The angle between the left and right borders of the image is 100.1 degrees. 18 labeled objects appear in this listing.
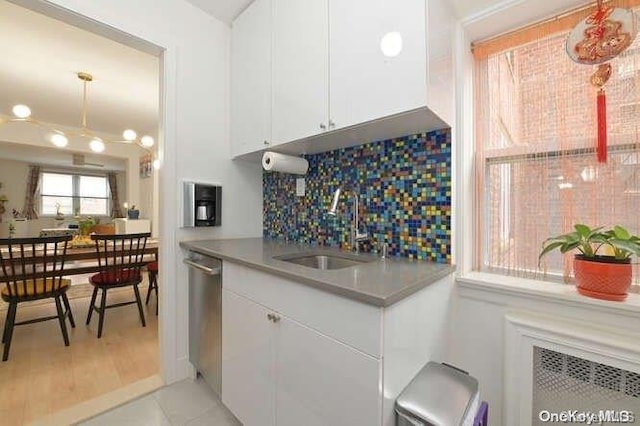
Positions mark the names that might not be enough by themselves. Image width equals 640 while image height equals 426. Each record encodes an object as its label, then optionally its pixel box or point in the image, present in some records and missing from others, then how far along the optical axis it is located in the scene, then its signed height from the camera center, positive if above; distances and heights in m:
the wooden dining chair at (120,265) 2.43 -0.49
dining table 2.35 -0.39
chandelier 2.81 +0.96
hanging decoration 0.91 +0.60
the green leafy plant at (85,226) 3.49 -0.15
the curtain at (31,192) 6.67 +0.57
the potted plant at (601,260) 0.88 -0.17
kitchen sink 1.42 -0.26
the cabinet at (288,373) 0.76 -0.56
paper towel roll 1.55 +0.31
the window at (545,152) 0.98 +0.25
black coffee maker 1.72 +0.07
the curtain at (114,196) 7.53 +0.53
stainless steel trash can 0.73 -0.55
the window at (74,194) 7.02 +0.56
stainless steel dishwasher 1.42 -0.59
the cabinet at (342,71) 1.00 +0.64
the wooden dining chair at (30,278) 1.96 -0.51
